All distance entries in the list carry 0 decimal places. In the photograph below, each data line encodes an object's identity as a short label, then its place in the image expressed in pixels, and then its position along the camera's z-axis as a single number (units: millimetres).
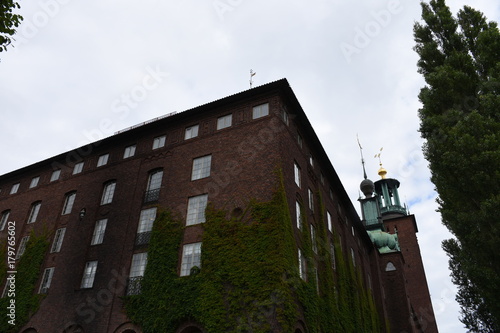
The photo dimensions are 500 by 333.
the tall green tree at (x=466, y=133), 15203
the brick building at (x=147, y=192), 20188
